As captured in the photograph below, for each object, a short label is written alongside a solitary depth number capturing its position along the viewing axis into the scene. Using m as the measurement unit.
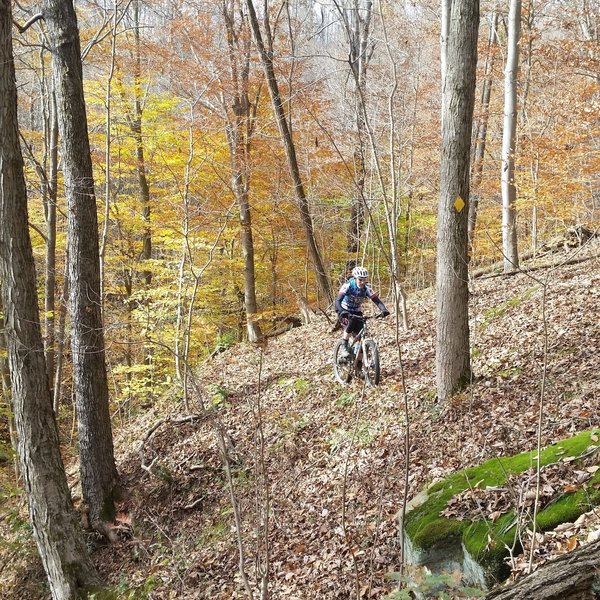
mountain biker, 8.34
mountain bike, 8.53
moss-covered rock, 3.65
